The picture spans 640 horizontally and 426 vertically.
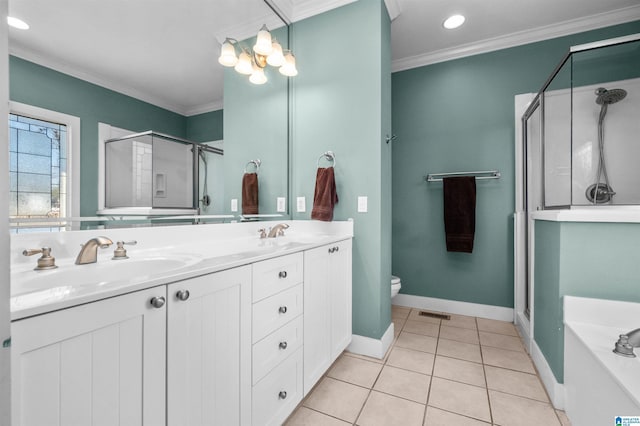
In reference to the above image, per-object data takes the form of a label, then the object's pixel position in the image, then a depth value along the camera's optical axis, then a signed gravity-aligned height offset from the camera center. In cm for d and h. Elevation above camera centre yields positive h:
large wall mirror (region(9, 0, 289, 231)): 85 +49
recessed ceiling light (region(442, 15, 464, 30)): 223 +156
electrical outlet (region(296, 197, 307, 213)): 215 +7
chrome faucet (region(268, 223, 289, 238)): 182 -12
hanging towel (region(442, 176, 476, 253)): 253 +0
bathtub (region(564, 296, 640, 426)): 91 -56
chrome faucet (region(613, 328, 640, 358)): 104 -50
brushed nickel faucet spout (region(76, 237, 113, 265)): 90 -12
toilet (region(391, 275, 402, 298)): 235 -63
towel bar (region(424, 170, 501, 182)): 249 +35
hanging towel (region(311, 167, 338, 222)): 194 +12
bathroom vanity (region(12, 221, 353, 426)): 53 -32
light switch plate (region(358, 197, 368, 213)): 194 +6
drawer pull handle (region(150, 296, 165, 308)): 69 -22
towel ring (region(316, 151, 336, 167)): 204 +42
